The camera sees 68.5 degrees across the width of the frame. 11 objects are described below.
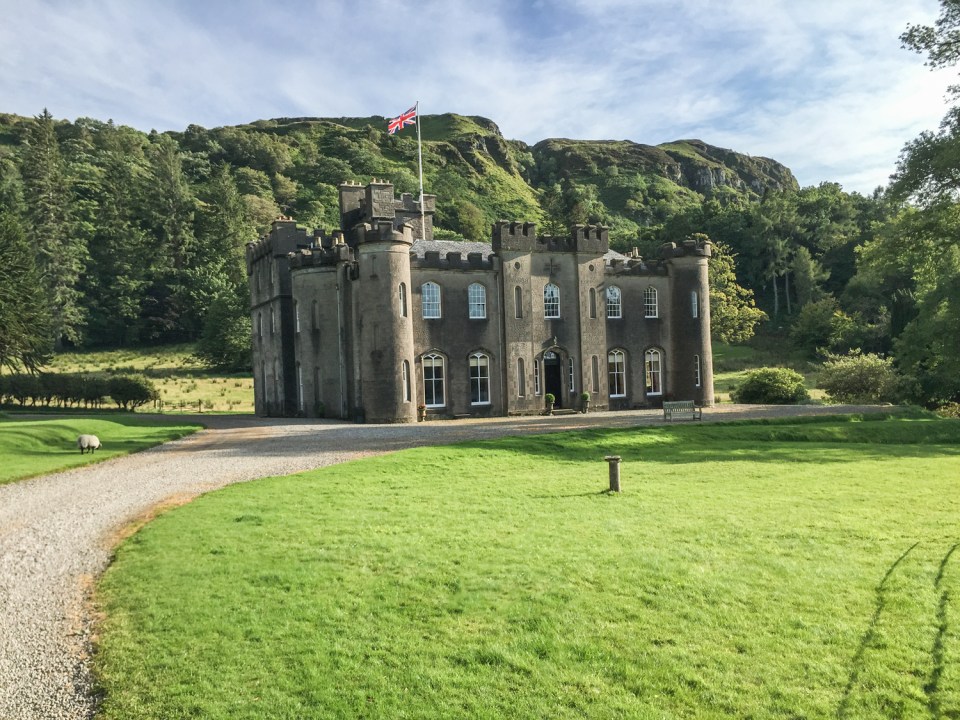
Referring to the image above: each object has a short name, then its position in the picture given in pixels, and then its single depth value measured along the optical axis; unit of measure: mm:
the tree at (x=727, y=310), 60438
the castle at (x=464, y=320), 31906
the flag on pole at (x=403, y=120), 40281
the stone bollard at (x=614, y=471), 13992
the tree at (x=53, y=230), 69312
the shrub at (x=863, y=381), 39406
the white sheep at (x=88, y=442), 21348
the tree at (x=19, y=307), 36384
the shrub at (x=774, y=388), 38375
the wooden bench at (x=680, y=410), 27766
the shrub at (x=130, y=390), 41625
